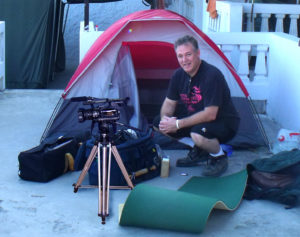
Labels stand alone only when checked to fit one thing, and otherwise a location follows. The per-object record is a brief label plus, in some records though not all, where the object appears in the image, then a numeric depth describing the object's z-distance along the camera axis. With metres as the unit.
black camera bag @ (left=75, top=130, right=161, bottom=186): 4.18
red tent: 5.53
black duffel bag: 4.29
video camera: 3.78
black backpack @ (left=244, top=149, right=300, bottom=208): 3.92
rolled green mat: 3.44
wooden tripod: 3.68
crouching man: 4.43
